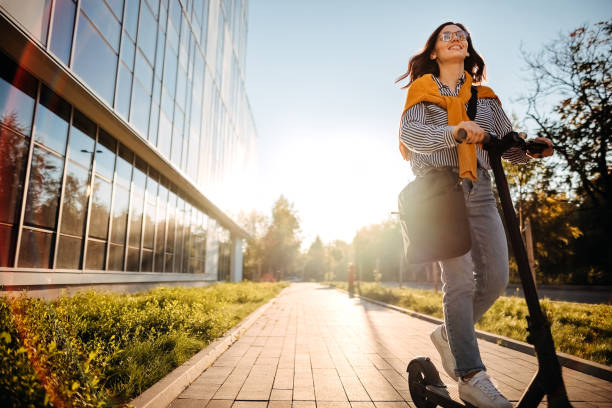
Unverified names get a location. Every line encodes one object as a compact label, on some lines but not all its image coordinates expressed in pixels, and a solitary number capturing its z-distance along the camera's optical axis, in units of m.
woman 1.84
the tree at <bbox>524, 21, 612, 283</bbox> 11.01
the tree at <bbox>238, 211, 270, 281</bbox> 44.31
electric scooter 1.43
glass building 6.64
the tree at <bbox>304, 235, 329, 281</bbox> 87.25
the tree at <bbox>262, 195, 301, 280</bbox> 46.91
